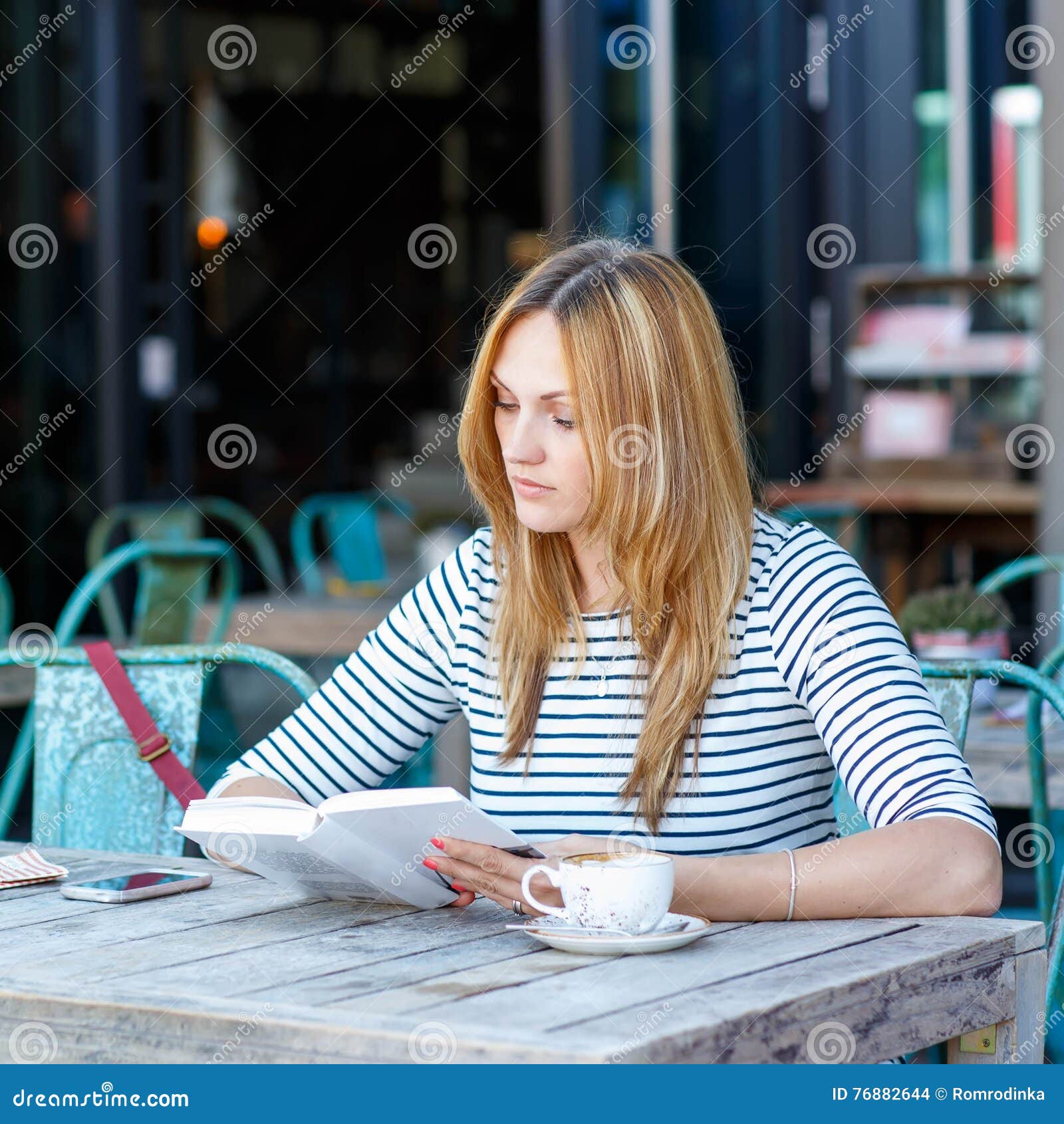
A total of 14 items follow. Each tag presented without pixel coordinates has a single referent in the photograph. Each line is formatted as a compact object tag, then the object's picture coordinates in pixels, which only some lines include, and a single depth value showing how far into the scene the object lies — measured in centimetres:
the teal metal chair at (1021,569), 474
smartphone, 321
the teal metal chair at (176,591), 558
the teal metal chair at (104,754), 381
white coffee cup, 297
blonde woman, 335
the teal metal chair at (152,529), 679
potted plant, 440
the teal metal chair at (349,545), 801
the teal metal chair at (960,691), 351
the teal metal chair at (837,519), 639
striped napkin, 330
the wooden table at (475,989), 275
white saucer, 293
